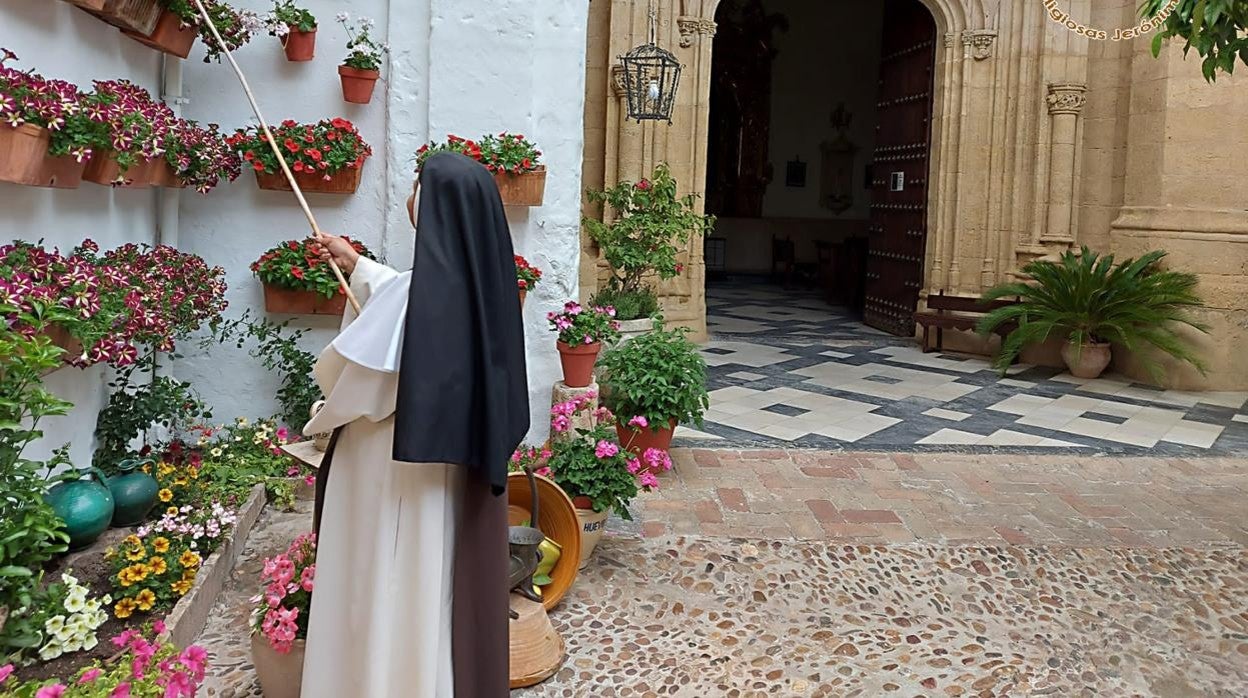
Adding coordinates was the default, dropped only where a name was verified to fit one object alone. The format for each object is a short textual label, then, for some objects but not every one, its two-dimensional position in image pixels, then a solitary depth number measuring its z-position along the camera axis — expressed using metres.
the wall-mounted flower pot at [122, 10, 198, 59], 3.90
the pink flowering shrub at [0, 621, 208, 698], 2.01
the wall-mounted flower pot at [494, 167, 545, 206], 4.56
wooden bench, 8.85
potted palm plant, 7.82
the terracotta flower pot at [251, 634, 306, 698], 2.63
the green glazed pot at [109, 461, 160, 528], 3.36
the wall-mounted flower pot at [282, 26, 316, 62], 4.50
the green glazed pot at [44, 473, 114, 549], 3.06
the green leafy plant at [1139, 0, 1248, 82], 3.33
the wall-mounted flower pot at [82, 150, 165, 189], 3.22
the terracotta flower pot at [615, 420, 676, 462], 4.89
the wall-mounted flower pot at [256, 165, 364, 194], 4.52
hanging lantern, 6.80
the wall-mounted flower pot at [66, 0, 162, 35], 3.24
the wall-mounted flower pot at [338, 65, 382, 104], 4.52
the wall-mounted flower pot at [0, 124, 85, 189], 2.61
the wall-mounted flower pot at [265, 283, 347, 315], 4.61
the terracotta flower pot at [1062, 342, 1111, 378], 8.09
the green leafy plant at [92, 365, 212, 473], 3.77
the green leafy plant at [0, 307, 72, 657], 2.35
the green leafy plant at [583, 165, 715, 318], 6.43
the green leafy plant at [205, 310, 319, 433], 4.61
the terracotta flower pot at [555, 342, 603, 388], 4.74
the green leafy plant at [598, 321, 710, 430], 4.78
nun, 2.02
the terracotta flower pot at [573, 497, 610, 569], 3.72
